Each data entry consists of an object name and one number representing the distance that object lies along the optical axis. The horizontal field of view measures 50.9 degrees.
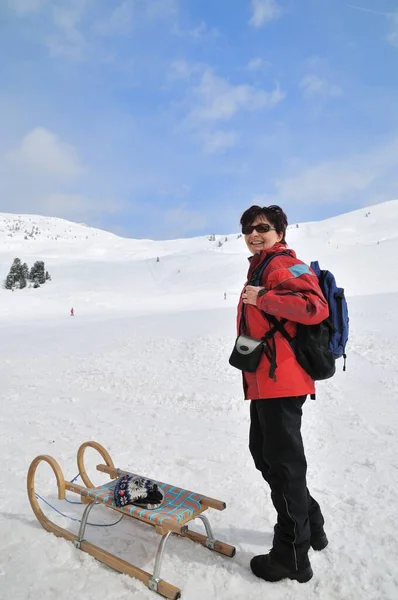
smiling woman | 3.07
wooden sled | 3.05
